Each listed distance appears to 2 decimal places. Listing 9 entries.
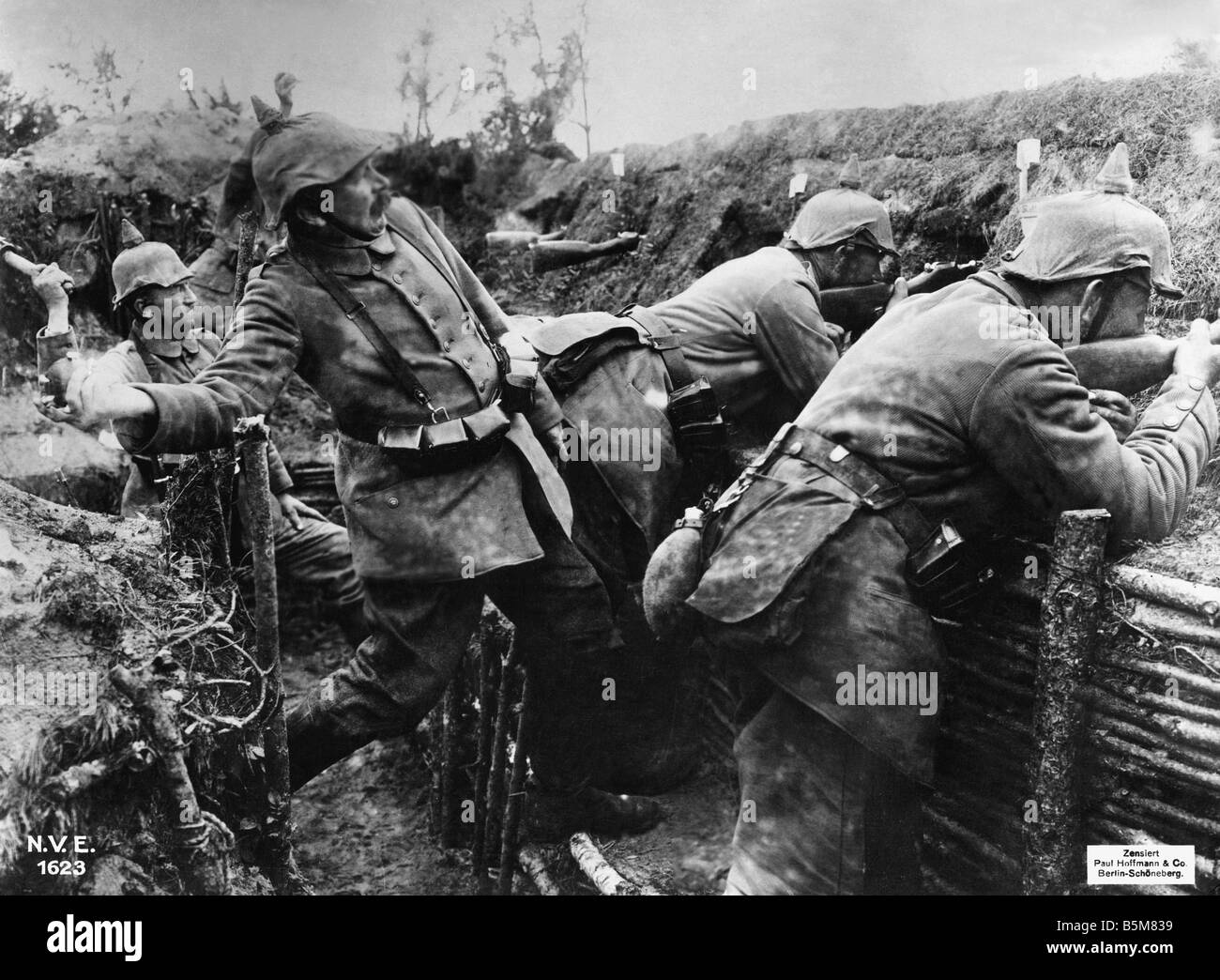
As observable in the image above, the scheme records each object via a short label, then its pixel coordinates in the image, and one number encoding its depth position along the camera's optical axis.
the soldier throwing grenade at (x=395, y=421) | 3.25
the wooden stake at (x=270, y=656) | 3.58
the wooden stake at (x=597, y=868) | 3.81
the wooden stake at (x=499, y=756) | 4.33
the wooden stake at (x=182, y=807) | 2.99
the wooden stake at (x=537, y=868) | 4.08
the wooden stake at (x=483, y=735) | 4.45
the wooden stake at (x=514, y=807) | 4.20
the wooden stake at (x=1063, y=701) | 2.80
